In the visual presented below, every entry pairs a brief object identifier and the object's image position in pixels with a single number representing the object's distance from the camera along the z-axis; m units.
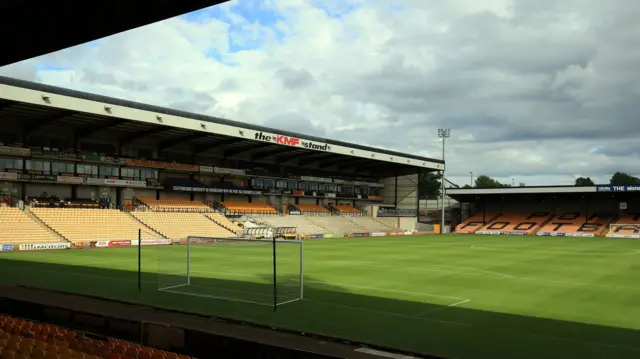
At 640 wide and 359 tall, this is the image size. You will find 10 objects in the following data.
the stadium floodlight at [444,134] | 76.81
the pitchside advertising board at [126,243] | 37.50
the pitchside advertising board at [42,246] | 32.47
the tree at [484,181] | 175.25
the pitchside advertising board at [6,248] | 31.27
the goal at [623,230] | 62.20
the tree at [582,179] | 170.75
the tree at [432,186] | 138.25
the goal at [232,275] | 14.36
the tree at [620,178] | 163.38
